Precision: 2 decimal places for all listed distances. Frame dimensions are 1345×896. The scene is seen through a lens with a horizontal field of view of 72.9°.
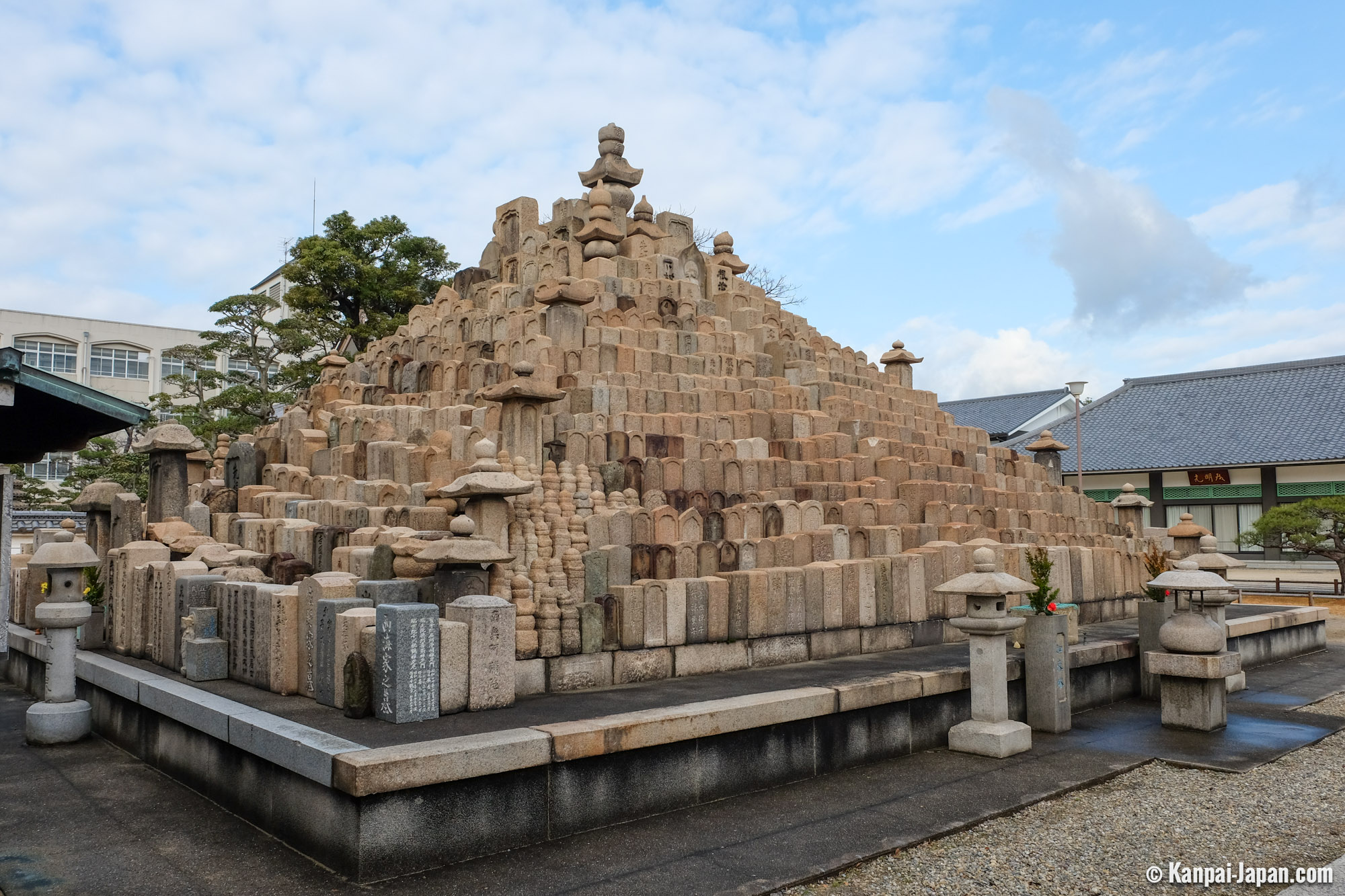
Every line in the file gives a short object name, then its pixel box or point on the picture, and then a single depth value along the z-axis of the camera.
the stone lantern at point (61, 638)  8.39
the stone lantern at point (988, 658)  8.44
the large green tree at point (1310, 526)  23.33
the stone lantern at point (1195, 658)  9.33
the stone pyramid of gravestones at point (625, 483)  9.49
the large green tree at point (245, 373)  26.28
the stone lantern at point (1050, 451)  20.06
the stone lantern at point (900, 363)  19.91
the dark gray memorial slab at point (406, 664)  7.15
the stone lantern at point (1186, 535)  18.12
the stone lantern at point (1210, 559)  11.18
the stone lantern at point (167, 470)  13.57
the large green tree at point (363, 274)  28.34
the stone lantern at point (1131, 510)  19.91
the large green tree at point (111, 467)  27.00
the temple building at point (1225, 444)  29.05
